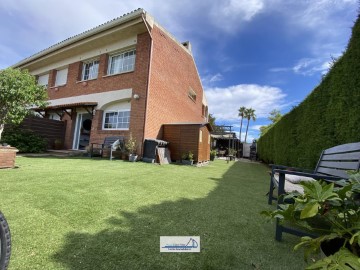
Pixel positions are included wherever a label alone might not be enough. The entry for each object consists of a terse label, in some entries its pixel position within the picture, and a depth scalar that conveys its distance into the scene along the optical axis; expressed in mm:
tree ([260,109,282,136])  38938
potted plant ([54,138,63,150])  11767
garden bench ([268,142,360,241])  2041
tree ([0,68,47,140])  6759
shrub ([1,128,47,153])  9188
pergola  25219
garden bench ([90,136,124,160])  9500
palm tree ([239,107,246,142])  45000
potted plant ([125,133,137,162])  8898
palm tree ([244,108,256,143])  44406
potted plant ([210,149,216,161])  15641
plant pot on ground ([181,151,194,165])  9726
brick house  9758
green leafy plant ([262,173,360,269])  960
